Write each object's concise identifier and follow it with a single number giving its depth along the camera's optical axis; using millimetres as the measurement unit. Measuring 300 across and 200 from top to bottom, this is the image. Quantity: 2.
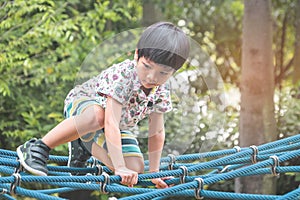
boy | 3673
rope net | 3796
